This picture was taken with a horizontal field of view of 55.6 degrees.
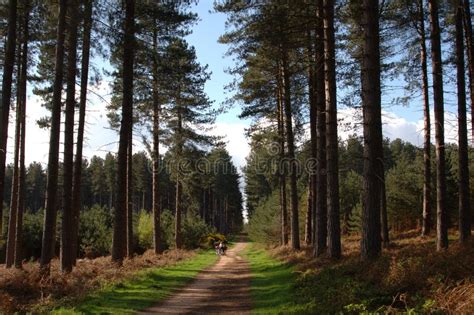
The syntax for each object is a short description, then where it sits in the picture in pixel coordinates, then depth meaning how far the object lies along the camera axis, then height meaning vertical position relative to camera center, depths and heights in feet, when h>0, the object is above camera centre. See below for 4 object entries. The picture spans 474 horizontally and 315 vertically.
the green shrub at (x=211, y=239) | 151.54 -13.55
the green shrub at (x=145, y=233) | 122.31 -8.86
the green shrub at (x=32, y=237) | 133.28 -10.77
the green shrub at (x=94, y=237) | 122.83 -10.04
